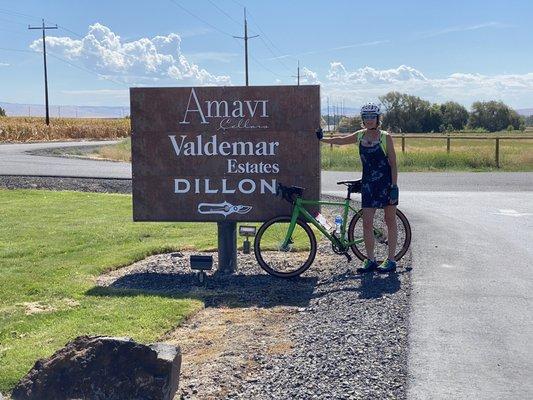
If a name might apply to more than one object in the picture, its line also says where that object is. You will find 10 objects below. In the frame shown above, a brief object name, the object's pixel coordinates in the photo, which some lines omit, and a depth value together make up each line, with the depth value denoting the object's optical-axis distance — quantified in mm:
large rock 5020
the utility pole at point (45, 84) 74000
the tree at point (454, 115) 93062
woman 8578
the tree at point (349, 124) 66350
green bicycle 9047
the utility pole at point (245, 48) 65500
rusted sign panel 9195
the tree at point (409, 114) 85562
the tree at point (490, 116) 98188
